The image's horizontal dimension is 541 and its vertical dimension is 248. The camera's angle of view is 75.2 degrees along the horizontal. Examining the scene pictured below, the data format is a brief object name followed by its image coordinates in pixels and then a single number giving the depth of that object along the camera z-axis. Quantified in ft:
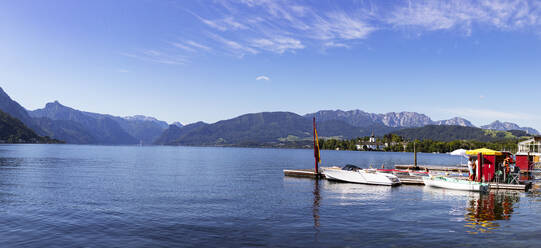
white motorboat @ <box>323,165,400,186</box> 179.11
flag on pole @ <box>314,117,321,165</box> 199.72
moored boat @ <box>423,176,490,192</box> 152.54
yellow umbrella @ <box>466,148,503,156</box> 164.86
